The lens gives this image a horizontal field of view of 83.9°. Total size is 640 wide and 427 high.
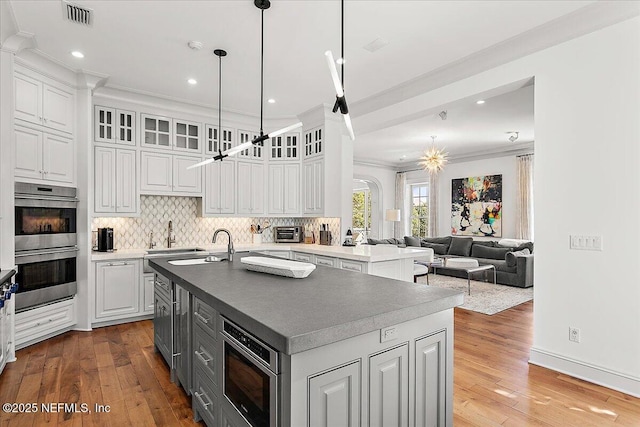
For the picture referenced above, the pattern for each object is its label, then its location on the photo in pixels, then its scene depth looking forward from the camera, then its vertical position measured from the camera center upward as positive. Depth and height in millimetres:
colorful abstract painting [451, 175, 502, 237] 8586 +208
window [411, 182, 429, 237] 10445 +154
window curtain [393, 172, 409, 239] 10828 +220
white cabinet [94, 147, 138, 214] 4305 +420
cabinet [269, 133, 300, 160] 5727 +1091
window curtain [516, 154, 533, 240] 7863 +359
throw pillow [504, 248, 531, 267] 6754 -811
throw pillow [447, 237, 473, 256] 8375 -762
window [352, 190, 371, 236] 12047 +118
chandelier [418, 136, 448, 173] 7160 +1100
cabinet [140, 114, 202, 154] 4707 +1117
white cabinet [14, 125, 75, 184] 3410 +601
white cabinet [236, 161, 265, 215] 5449 +415
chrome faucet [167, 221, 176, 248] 4985 -321
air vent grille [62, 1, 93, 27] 2701 +1572
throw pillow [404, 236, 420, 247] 9164 -692
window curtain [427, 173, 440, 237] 9945 +257
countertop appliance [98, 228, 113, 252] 4398 -314
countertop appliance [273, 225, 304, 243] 5766 -323
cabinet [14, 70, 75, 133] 3404 +1148
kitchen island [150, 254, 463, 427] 1287 -583
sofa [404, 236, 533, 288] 6672 -844
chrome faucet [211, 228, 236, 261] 3080 -318
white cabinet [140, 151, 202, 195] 4641 +539
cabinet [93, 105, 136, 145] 4363 +1120
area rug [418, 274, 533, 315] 5238 -1363
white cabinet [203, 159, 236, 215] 5133 +396
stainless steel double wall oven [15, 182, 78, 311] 3391 -286
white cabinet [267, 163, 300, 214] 5691 +407
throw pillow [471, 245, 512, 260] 7500 -825
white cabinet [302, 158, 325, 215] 5227 +424
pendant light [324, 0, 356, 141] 1631 +611
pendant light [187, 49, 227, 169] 3369 +1548
